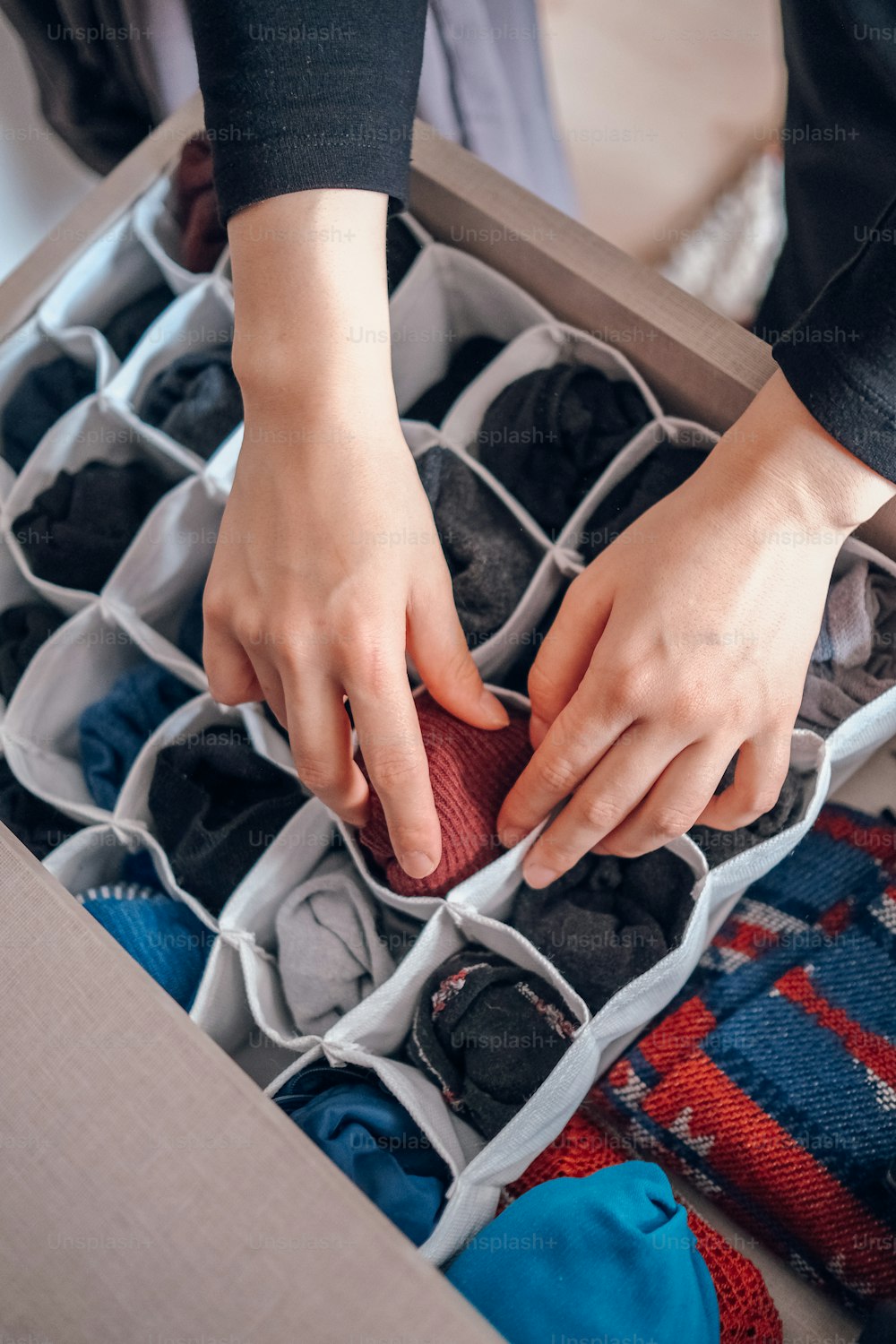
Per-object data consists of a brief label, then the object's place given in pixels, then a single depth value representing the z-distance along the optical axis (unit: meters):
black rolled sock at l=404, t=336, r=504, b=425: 0.81
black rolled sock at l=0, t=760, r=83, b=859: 0.71
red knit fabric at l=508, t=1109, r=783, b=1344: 0.55
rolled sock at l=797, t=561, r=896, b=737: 0.61
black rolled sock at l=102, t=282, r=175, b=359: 0.86
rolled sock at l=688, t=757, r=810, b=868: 0.60
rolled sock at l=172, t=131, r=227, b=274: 0.80
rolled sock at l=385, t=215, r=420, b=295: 0.76
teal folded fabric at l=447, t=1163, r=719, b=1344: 0.48
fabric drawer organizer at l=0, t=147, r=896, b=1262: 0.56
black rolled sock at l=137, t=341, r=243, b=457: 0.78
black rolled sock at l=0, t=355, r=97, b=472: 0.83
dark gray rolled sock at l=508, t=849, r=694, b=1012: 0.60
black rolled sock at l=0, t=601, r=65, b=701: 0.76
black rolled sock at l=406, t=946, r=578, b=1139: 0.57
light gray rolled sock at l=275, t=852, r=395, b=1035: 0.63
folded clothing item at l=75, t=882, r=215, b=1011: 0.64
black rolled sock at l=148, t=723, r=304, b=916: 0.67
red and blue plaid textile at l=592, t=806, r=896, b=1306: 0.56
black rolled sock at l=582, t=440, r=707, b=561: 0.67
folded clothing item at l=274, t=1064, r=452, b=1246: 0.53
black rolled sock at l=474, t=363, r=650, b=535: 0.71
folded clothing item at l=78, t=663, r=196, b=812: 0.74
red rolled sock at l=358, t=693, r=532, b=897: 0.59
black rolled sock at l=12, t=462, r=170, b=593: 0.77
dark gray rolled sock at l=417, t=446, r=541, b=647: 0.69
